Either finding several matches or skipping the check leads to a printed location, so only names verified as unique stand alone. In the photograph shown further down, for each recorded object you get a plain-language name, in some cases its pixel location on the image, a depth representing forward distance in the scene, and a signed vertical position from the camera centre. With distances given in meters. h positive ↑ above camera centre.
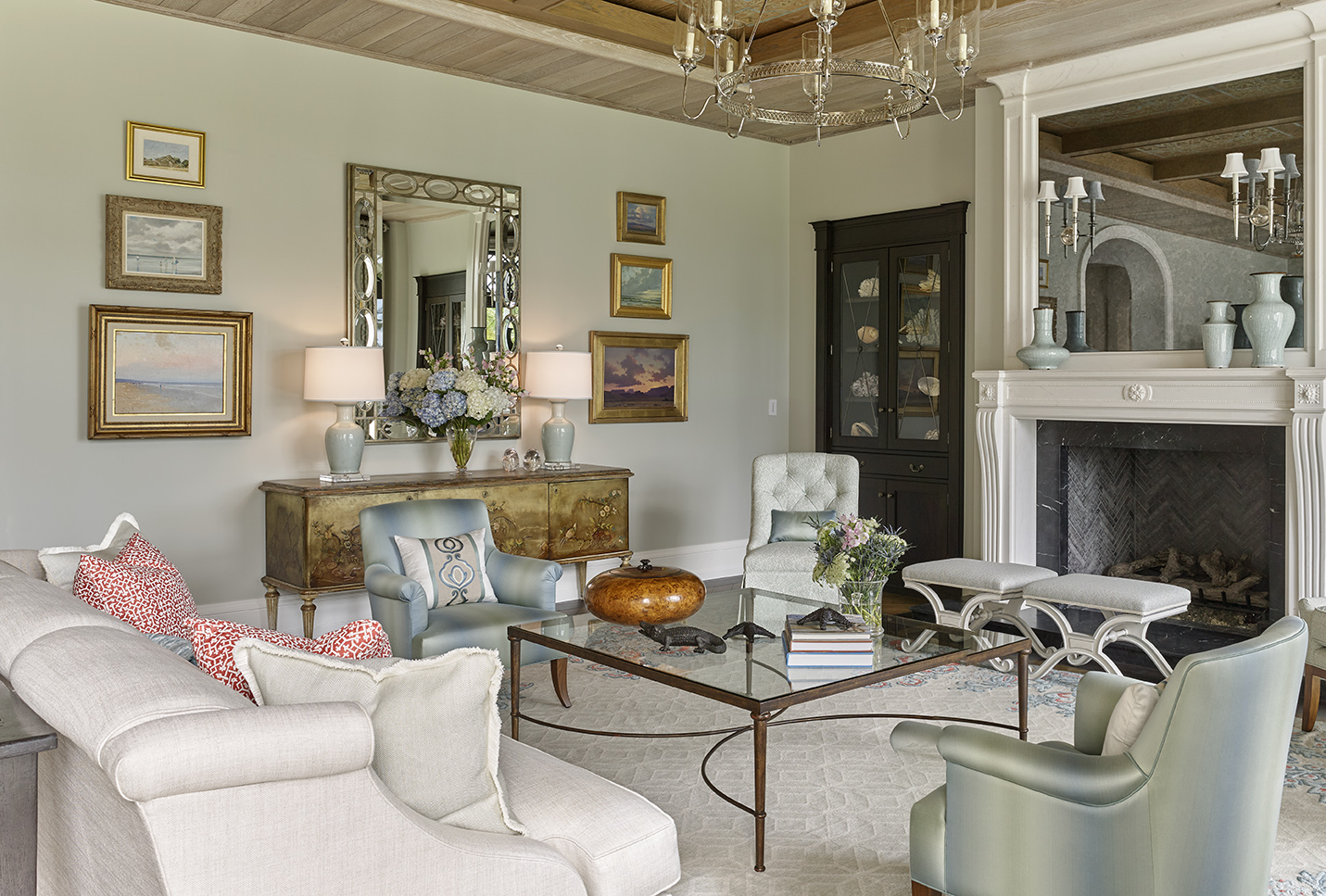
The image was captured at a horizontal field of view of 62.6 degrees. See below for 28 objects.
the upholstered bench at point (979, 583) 4.54 -0.60
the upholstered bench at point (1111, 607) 4.08 -0.63
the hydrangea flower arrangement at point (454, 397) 5.31 +0.21
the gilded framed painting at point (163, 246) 4.65 +0.85
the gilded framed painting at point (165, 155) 4.70 +1.25
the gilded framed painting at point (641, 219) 6.45 +1.33
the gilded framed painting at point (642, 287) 6.45 +0.92
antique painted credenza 4.76 -0.37
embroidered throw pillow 4.09 -0.49
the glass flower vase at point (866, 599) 3.46 -0.51
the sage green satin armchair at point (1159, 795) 1.92 -0.65
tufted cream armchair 5.56 -0.24
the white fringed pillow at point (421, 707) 1.74 -0.44
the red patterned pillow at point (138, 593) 2.70 -0.39
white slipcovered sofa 1.44 -0.53
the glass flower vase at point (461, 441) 5.45 -0.01
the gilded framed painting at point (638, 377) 6.39 +0.38
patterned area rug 2.75 -1.06
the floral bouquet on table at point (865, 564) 3.45 -0.39
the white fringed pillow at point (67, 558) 2.90 -0.32
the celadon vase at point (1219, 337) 4.77 +0.46
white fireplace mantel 4.52 +0.12
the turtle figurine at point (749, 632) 3.34 -0.59
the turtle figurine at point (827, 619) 3.18 -0.53
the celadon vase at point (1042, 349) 5.37 +0.45
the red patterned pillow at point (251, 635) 1.89 -0.37
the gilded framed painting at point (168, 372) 4.64 +0.29
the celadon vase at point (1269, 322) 4.59 +0.51
